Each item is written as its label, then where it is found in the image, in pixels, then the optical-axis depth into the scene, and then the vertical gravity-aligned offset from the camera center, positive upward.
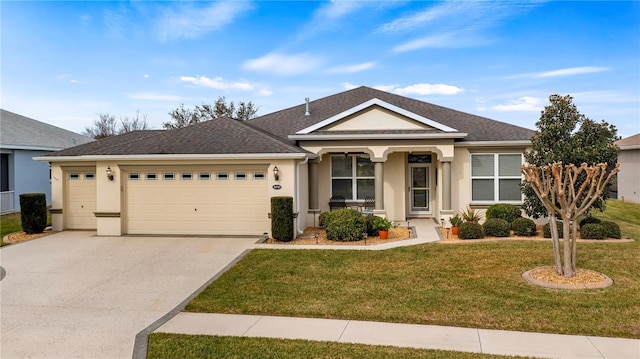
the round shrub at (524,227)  12.94 -1.57
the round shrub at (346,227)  12.51 -1.49
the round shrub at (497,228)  12.88 -1.58
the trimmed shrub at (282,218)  12.34 -1.17
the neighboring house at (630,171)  23.31 +0.34
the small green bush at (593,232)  12.19 -1.62
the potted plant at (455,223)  13.30 -1.48
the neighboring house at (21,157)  19.55 +1.16
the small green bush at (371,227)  13.12 -1.55
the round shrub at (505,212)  13.88 -1.17
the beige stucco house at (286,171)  13.58 +0.27
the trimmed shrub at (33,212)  14.11 -1.09
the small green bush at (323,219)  13.51 -1.39
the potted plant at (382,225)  12.87 -1.47
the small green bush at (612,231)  12.33 -1.62
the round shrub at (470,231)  12.61 -1.65
